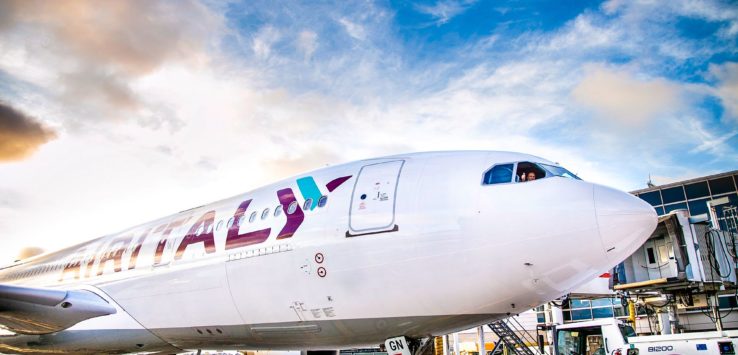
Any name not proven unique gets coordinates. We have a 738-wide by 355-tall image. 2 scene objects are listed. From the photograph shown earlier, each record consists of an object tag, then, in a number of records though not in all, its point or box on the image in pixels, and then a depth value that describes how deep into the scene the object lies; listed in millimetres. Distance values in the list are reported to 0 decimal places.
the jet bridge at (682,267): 12562
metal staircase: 11309
